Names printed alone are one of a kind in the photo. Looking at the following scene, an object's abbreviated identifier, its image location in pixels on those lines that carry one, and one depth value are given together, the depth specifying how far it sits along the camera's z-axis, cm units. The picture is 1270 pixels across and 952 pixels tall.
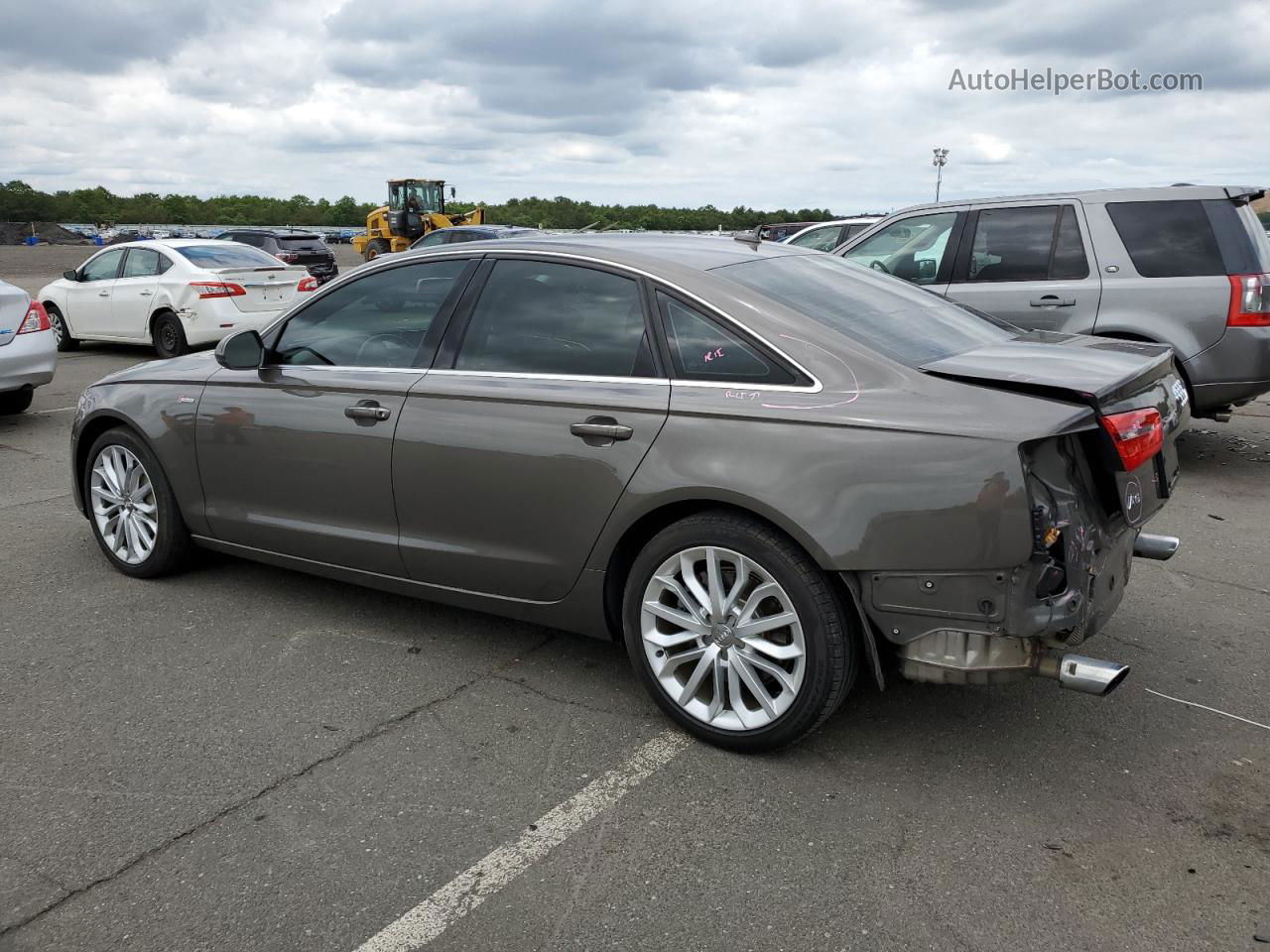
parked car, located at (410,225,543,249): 2028
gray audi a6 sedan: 309
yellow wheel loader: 3662
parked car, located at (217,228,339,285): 2691
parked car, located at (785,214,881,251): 1549
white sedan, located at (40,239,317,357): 1321
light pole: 4594
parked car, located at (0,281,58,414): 914
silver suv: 702
